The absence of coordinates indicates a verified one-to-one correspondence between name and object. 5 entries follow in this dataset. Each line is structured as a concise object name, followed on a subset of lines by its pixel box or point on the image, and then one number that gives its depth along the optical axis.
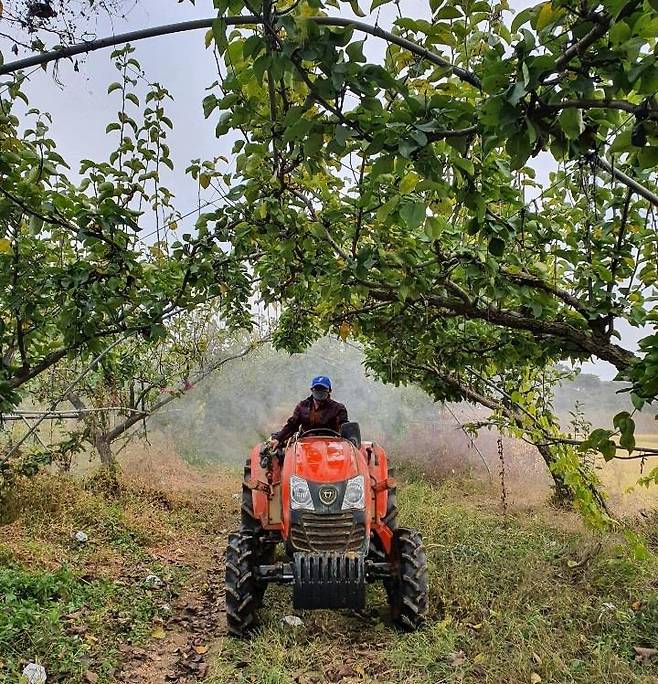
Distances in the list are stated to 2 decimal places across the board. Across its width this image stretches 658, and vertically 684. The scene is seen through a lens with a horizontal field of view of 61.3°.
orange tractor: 3.59
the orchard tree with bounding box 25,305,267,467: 7.73
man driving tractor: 5.06
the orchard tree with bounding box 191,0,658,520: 1.18
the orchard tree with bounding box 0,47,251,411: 2.63
